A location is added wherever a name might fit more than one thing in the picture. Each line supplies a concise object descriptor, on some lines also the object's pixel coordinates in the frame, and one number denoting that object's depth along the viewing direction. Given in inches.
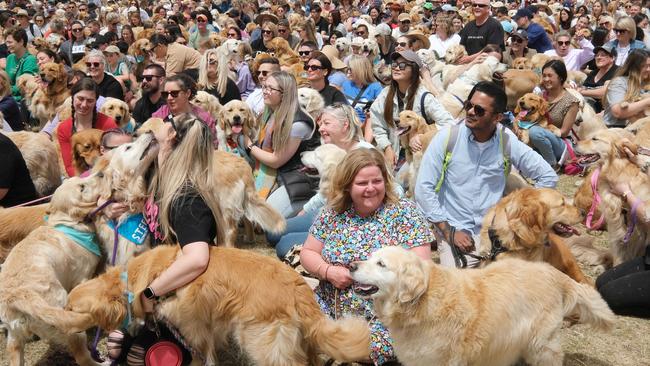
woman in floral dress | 145.4
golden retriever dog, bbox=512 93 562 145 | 339.9
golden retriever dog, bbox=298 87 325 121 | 297.2
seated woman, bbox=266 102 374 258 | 225.9
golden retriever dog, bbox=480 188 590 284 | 164.4
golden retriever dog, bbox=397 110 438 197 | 270.5
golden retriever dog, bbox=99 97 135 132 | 298.5
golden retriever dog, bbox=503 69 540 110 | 380.5
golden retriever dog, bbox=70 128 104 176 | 240.2
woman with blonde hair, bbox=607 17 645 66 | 394.6
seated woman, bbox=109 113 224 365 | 129.4
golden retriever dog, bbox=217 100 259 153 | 289.9
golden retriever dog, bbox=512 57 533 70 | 437.4
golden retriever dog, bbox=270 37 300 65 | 465.4
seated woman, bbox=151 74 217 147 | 262.1
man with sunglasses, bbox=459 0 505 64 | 445.1
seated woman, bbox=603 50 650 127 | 300.4
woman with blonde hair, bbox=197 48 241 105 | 353.2
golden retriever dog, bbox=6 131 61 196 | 261.0
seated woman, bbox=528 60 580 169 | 335.0
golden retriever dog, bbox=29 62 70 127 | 367.9
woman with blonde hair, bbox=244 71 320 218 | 246.4
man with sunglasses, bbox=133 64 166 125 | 309.4
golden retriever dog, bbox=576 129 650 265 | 198.4
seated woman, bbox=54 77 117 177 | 254.7
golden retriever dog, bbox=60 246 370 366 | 126.4
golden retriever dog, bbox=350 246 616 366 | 122.6
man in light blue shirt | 186.4
